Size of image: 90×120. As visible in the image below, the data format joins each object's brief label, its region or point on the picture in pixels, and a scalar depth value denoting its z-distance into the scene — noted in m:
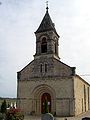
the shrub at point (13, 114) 11.17
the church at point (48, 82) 16.98
